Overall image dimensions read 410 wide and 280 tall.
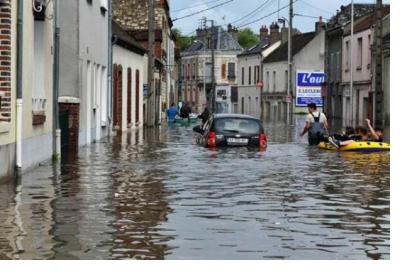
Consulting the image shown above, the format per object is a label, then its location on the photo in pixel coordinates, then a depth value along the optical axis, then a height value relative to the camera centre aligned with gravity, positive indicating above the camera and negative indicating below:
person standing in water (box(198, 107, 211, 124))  53.70 +0.16
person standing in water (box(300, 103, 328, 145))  32.25 -0.25
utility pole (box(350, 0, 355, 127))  62.22 +2.69
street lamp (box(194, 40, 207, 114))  126.56 +6.05
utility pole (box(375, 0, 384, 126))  41.56 +2.09
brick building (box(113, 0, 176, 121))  62.84 +5.74
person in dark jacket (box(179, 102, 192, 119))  70.56 +0.35
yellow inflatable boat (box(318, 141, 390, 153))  27.92 -0.81
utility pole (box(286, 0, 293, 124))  65.62 +4.43
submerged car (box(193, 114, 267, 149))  28.94 -0.39
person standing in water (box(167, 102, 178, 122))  69.25 +0.22
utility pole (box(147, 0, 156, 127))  50.26 +2.02
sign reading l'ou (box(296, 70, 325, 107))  68.94 +1.98
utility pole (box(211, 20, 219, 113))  109.26 +2.96
